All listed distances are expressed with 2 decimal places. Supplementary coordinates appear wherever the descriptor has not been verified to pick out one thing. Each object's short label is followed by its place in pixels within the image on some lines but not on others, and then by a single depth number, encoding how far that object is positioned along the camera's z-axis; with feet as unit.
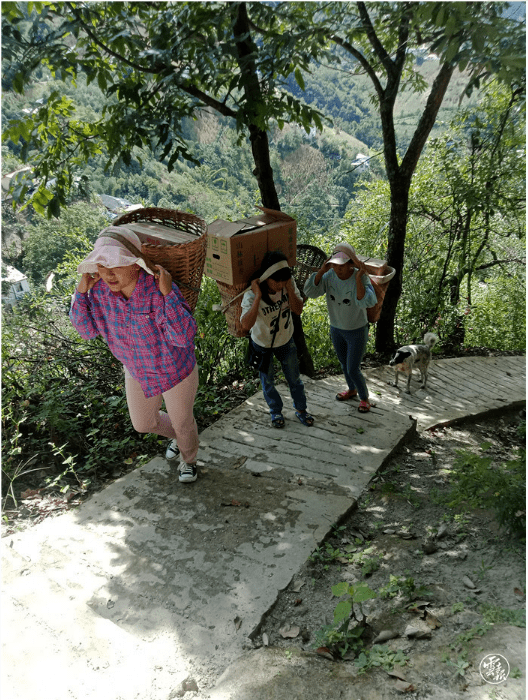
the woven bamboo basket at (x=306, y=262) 17.01
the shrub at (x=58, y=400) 15.05
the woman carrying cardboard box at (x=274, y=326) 13.84
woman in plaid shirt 10.25
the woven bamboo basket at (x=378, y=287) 15.90
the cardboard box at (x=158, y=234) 11.28
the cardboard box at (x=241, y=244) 13.43
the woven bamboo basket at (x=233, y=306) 14.30
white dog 19.70
